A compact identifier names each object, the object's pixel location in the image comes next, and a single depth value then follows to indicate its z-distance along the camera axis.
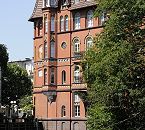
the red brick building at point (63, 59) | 55.50
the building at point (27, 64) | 130.50
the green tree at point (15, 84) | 85.69
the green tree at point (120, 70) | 28.11
